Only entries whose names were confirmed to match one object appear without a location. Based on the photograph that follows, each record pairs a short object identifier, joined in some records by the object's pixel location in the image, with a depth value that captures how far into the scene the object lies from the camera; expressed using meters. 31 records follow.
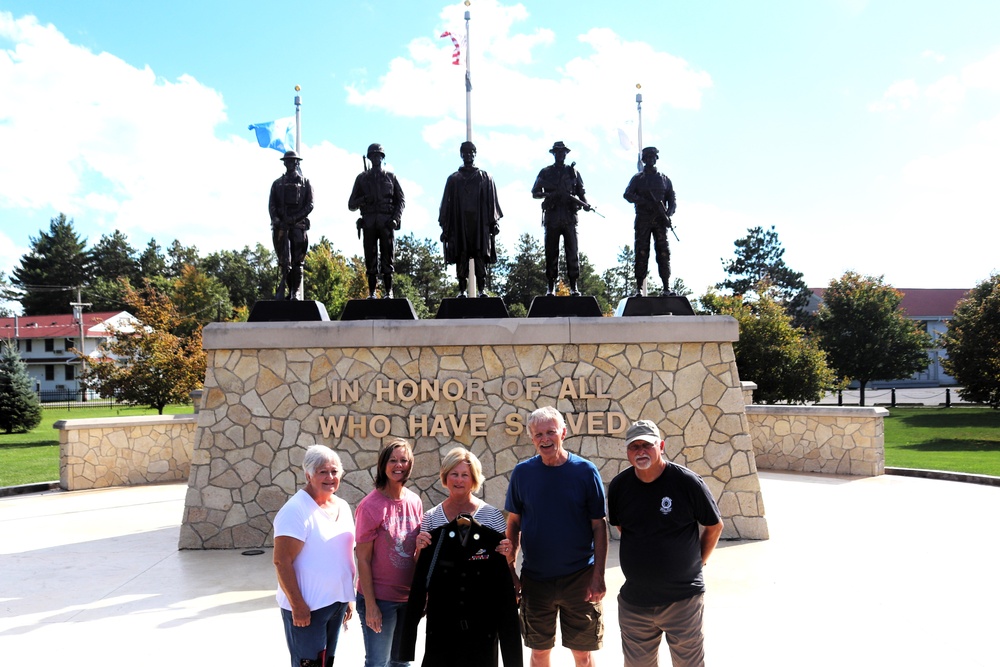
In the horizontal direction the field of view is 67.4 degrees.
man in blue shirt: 3.62
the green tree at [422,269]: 49.47
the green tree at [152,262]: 68.80
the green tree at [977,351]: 21.17
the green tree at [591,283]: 49.44
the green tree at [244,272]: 58.75
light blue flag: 11.01
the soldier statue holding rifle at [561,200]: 8.62
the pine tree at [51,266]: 65.88
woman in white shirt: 3.34
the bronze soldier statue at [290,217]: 8.59
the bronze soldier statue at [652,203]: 8.76
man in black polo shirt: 3.47
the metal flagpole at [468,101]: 11.85
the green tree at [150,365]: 18.92
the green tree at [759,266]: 56.62
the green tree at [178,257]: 68.79
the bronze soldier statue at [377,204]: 8.64
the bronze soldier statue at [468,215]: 8.62
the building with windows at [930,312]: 53.18
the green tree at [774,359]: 20.69
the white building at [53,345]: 55.62
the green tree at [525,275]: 51.31
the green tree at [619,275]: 61.22
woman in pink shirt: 3.53
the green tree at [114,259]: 68.38
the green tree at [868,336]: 33.75
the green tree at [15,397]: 22.73
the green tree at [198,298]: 44.59
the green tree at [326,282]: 33.16
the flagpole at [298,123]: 10.62
